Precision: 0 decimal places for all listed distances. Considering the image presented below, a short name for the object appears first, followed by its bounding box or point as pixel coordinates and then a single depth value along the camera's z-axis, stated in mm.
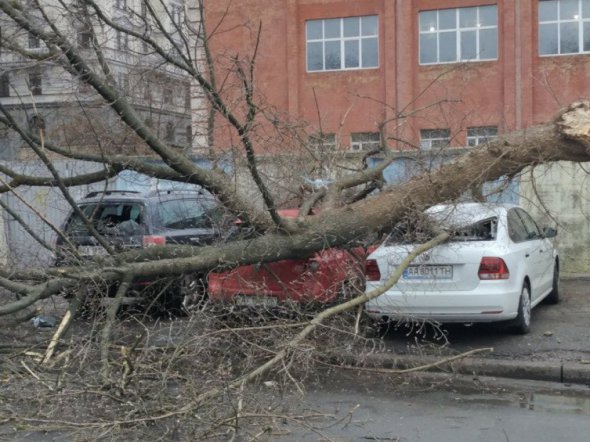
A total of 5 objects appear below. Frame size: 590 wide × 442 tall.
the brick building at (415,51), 25156
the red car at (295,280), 6410
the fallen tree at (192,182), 5305
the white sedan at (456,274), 7188
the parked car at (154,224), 6816
